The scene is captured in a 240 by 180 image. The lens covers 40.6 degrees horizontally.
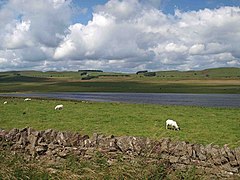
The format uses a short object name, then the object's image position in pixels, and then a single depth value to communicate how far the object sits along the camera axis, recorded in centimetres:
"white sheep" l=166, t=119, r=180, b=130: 2187
